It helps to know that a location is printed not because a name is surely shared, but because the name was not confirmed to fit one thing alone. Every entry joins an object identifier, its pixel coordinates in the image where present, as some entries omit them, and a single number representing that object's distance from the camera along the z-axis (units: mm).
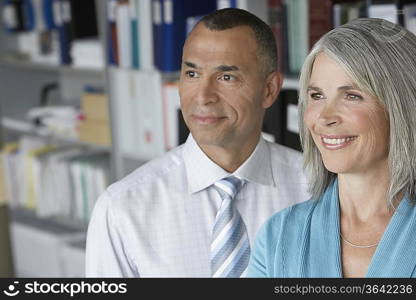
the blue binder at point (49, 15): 6466
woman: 1870
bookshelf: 4163
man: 2377
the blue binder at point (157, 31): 4908
